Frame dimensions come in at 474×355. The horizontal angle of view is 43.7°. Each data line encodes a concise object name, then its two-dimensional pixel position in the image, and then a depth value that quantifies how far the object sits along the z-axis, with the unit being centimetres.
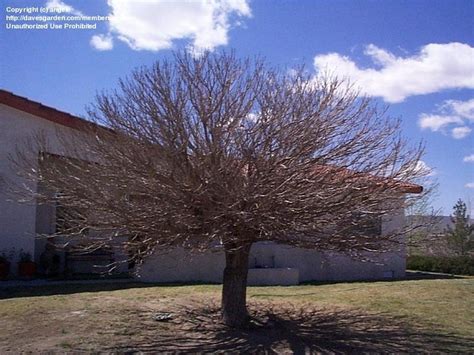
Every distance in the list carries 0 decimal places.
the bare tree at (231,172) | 764
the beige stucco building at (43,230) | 1325
